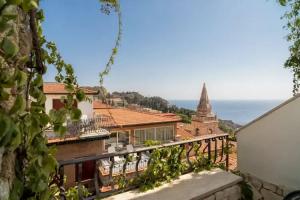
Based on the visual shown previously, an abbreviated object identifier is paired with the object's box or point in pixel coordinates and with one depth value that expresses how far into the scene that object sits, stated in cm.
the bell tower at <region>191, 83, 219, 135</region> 3212
